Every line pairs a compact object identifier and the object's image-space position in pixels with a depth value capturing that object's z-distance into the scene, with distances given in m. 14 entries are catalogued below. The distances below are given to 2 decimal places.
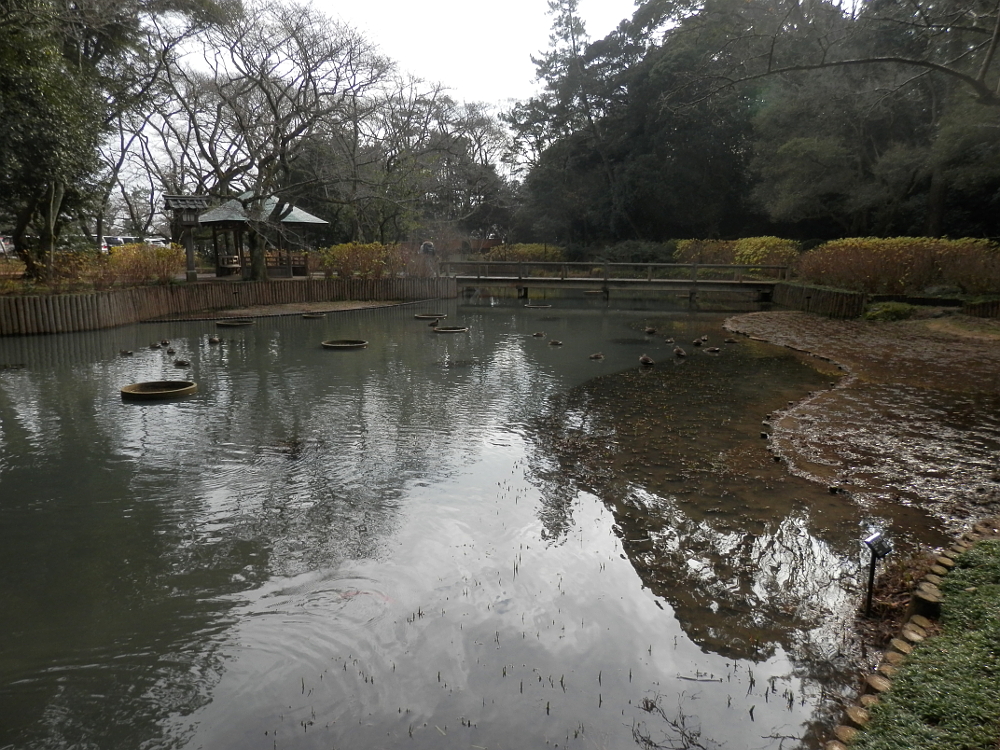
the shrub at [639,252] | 29.60
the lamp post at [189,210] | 18.14
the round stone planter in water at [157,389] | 8.37
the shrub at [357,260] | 21.48
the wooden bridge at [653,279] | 21.95
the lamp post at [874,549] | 3.27
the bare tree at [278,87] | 17.94
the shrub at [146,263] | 16.17
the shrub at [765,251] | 22.33
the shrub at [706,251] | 25.09
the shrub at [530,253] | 33.84
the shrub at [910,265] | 13.97
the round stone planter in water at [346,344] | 12.49
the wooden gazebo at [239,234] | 21.00
